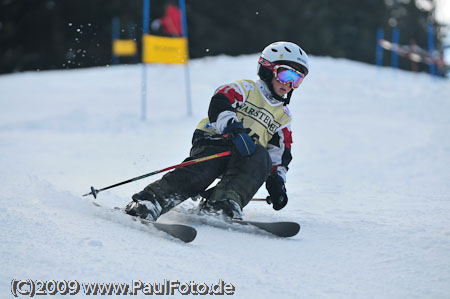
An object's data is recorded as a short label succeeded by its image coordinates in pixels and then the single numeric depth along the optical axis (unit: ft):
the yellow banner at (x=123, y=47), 130.73
